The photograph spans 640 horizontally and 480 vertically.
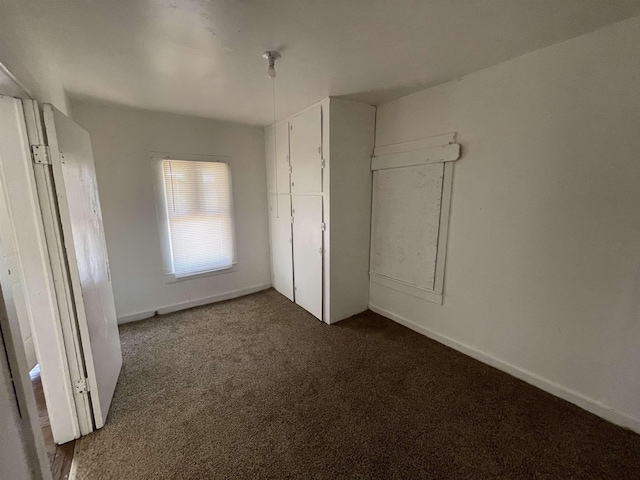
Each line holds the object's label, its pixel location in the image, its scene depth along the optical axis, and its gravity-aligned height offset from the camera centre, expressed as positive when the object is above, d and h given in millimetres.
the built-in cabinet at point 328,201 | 2756 -74
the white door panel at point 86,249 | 1501 -352
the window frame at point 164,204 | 3086 -113
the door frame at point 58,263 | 1395 -381
